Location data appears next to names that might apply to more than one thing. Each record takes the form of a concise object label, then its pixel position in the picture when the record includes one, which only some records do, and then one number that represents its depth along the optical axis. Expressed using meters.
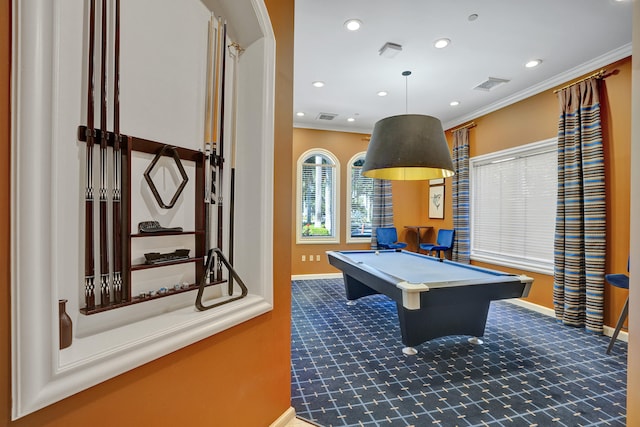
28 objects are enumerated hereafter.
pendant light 2.71
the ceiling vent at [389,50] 3.27
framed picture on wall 6.17
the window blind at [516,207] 4.24
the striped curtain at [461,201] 5.42
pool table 2.60
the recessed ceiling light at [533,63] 3.56
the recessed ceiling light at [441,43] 3.17
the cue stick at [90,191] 1.15
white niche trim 0.83
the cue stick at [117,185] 1.23
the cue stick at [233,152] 1.73
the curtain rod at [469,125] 5.34
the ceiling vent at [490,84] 4.07
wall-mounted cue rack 1.22
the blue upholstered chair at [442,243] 5.67
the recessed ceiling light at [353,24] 2.89
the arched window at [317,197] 6.20
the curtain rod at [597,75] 3.49
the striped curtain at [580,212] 3.45
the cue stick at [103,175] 1.19
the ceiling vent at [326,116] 5.58
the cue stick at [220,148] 1.69
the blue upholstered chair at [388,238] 6.16
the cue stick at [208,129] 1.62
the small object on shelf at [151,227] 1.35
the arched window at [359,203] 6.47
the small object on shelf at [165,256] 1.38
